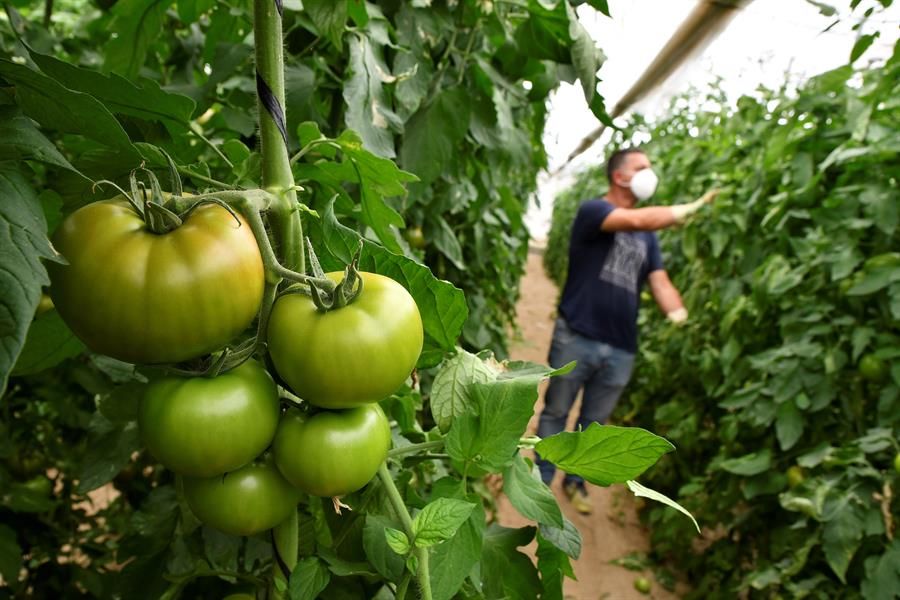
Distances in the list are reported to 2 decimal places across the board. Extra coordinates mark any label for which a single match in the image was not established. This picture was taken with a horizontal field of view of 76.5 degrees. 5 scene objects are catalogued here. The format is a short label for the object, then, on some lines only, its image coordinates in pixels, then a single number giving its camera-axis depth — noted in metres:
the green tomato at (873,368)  1.82
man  3.06
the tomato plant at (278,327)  0.37
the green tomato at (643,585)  2.68
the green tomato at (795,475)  2.04
